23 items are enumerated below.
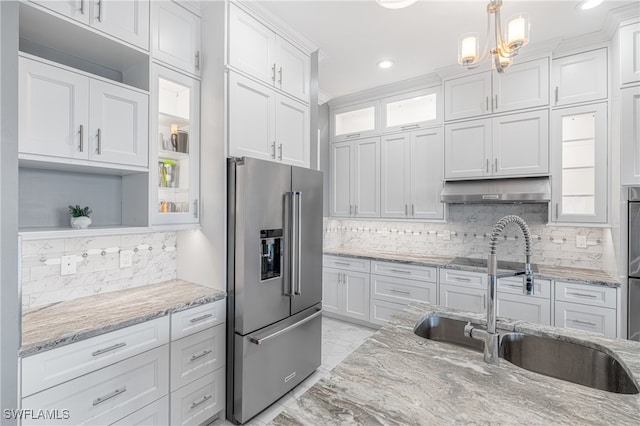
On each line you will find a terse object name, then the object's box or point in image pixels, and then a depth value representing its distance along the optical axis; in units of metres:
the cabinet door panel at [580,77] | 2.70
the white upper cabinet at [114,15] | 1.65
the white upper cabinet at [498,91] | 2.95
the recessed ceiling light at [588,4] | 2.21
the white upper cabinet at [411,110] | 3.58
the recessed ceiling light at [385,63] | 3.18
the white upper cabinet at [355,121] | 3.99
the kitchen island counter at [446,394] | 0.85
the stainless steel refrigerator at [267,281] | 2.06
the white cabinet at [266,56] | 2.20
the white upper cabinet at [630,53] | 2.37
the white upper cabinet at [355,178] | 3.97
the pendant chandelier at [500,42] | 1.54
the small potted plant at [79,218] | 1.80
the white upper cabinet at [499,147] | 2.94
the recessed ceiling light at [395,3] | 1.76
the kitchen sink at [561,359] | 1.21
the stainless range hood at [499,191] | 2.87
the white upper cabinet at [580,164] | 2.69
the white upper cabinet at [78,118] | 1.53
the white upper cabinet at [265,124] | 2.19
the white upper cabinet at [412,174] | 3.52
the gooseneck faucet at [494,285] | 1.17
